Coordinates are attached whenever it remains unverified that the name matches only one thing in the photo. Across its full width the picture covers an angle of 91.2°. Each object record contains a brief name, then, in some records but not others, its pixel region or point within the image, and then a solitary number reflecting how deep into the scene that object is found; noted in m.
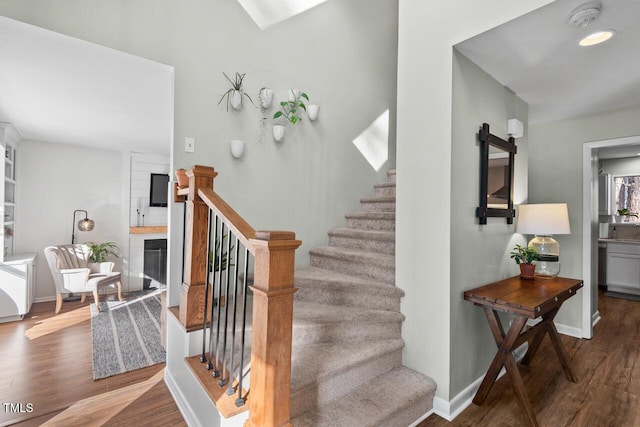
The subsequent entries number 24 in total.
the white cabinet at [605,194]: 5.35
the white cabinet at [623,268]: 4.75
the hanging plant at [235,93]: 2.59
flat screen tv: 5.41
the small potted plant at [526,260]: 2.46
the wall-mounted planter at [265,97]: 2.76
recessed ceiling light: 1.79
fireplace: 5.34
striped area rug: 2.59
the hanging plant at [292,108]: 2.94
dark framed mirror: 2.16
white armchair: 3.96
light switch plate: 2.37
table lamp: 2.41
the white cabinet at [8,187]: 3.62
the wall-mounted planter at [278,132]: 2.87
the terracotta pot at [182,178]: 2.02
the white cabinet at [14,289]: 3.57
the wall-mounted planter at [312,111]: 3.15
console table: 1.80
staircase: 1.64
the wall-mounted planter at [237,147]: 2.59
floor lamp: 4.55
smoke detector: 1.55
